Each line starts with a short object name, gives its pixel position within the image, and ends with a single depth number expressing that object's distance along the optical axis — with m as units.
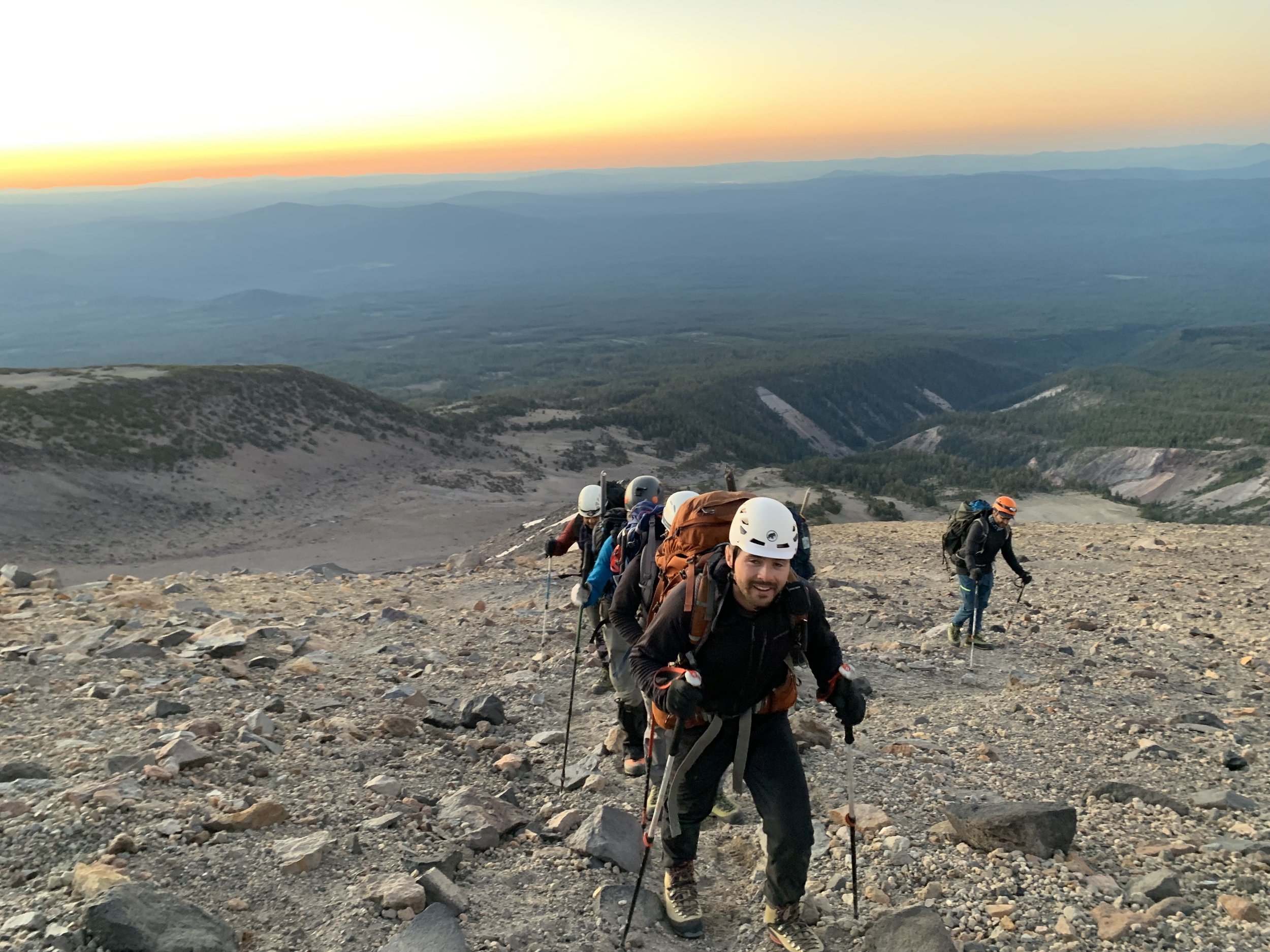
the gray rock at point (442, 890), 4.75
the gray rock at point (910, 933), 4.39
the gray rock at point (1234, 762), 6.91
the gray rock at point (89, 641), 9.01
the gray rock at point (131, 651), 8.66
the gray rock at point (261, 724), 6.98
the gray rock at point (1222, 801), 6.10
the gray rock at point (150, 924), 3.91
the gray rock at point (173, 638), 9.46
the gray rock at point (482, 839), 5.55
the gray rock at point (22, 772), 5.64
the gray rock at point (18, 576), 13.16
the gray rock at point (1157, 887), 4.87
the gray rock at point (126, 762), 5.87
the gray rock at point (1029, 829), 5.42
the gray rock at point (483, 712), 7.98
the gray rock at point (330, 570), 19.75
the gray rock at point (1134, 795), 6.11
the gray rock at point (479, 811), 5.78
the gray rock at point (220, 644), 9.05
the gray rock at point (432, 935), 4.36
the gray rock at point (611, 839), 5.43
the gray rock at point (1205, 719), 8.02
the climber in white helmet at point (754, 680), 4.25
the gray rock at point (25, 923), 3.97
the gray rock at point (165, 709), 7.13
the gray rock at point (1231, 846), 5.34
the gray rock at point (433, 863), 5.11
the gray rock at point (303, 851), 4.95
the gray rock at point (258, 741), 6.70
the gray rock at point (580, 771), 6.76
